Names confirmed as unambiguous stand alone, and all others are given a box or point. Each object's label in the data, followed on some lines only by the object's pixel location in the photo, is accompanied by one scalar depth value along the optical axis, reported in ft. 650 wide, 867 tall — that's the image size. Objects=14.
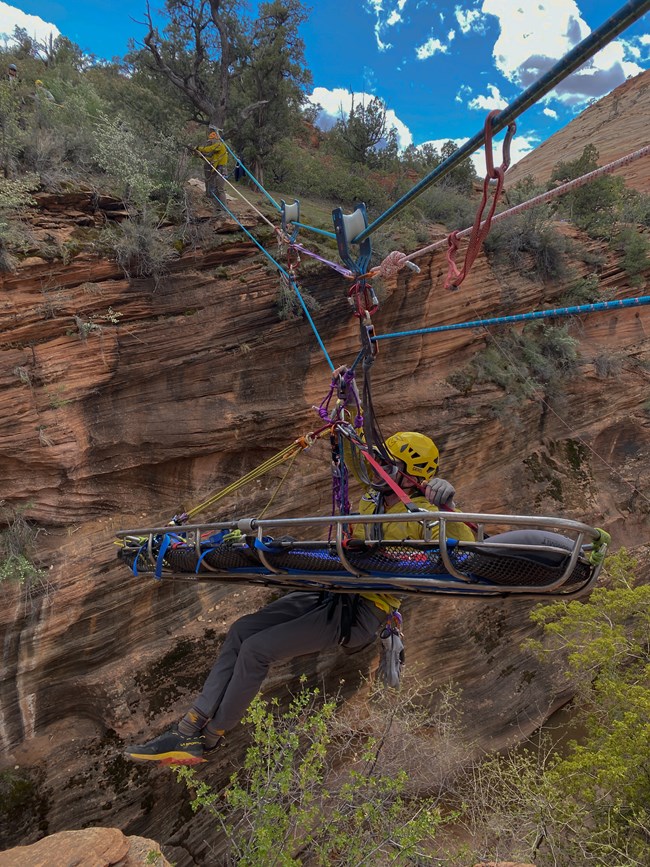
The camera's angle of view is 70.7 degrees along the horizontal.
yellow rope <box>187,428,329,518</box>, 13.53
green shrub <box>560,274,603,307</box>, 36.29
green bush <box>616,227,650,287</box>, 37.70
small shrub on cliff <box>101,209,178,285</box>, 22.06
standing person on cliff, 25.14
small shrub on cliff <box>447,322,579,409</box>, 31.94
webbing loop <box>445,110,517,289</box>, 7.45
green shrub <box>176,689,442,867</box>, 15.55
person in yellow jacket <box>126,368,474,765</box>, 12.32
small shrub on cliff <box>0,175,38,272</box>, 19.49
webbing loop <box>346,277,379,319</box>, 12.76
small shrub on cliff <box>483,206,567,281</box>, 34.17
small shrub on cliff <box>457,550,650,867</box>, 20.38
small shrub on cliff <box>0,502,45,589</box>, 19.43
